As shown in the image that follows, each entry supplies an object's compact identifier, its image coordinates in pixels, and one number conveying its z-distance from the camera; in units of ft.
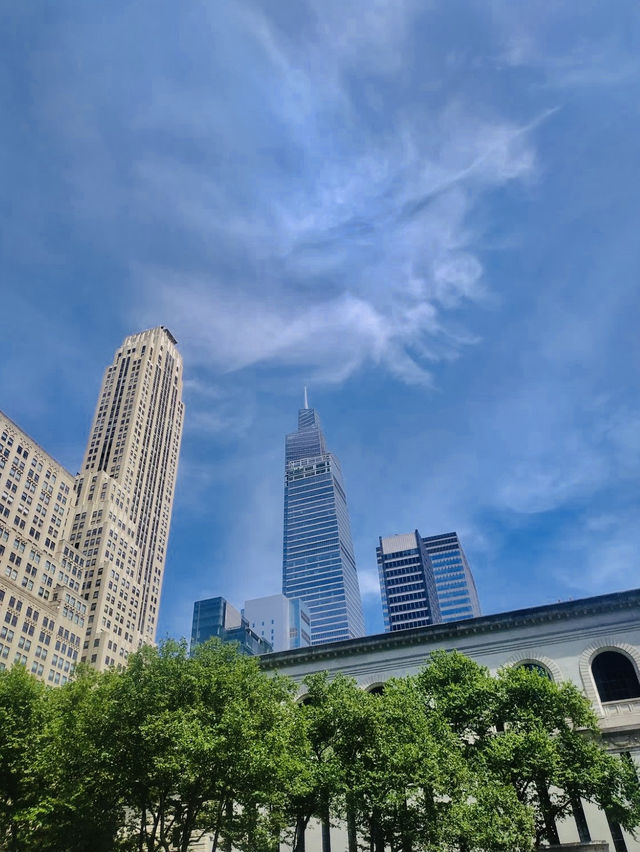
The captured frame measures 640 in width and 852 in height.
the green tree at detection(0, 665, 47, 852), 96.94
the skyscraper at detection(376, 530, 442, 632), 594.65
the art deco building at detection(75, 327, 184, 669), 387.14
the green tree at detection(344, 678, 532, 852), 85.20
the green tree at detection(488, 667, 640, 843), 93.66
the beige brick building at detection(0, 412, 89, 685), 293.02
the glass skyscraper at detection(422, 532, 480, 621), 648.42
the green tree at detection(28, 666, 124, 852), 89.76
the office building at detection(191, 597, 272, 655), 602.03
